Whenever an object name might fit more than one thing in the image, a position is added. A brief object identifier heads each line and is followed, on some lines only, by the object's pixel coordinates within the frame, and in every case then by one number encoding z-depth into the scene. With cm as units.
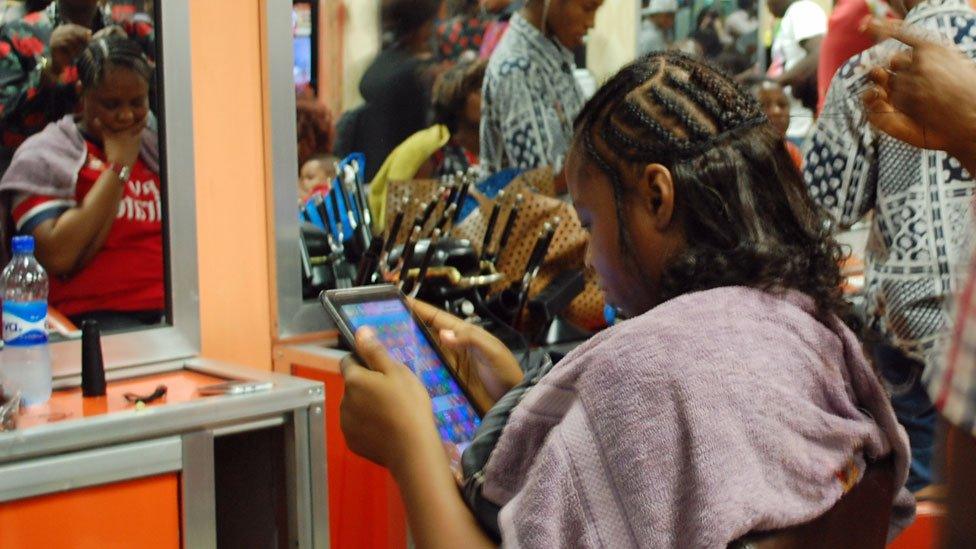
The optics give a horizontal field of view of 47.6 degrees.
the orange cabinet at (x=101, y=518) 167
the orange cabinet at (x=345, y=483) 233
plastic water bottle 191
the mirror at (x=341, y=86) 246
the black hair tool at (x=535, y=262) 260
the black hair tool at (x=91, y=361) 199
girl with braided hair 96
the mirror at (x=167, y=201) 220
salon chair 97
